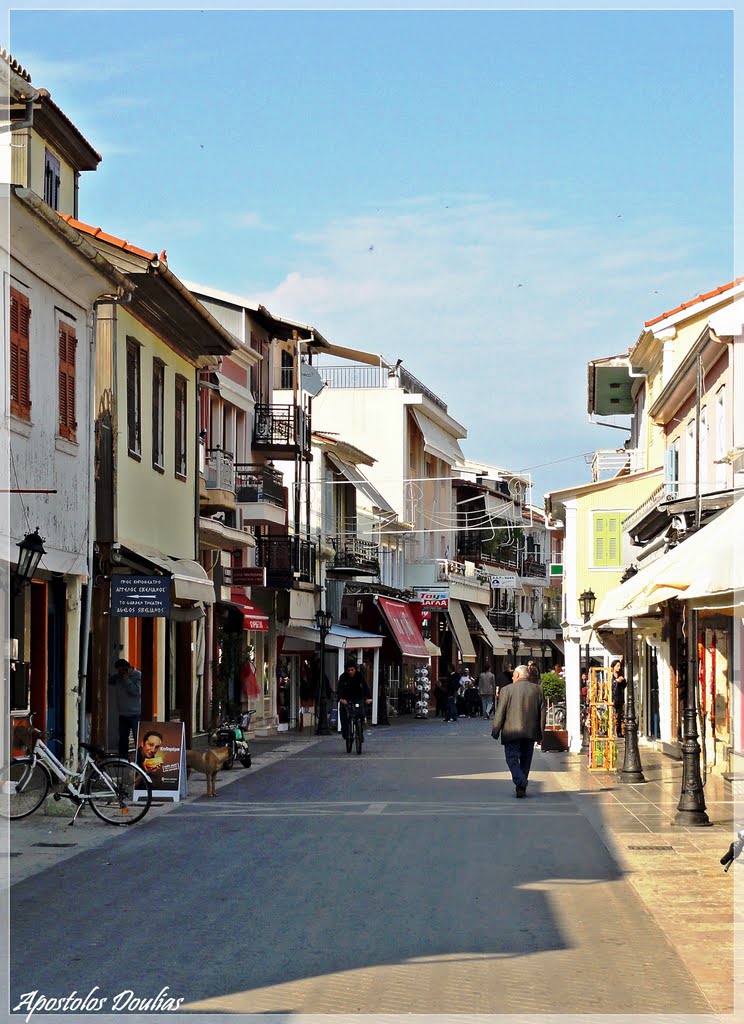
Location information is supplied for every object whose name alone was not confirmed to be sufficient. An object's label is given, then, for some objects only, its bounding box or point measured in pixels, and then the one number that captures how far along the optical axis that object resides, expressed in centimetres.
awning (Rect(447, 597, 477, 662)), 7238
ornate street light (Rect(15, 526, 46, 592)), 1730
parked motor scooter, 2608
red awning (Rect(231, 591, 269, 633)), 3681
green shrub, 3812
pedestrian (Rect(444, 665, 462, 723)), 5462
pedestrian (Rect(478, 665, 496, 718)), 5809
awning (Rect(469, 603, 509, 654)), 7938
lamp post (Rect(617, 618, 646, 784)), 2380
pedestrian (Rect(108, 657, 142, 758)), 2161
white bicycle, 1675
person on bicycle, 3198
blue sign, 2142
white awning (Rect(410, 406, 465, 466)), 7431
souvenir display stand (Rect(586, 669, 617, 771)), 2612
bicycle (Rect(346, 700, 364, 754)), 3134
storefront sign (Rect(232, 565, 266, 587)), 3731
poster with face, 1938
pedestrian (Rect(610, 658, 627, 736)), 3406
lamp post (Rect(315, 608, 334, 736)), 4003
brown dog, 2070
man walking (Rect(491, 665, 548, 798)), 2094
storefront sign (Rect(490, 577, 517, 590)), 7256
